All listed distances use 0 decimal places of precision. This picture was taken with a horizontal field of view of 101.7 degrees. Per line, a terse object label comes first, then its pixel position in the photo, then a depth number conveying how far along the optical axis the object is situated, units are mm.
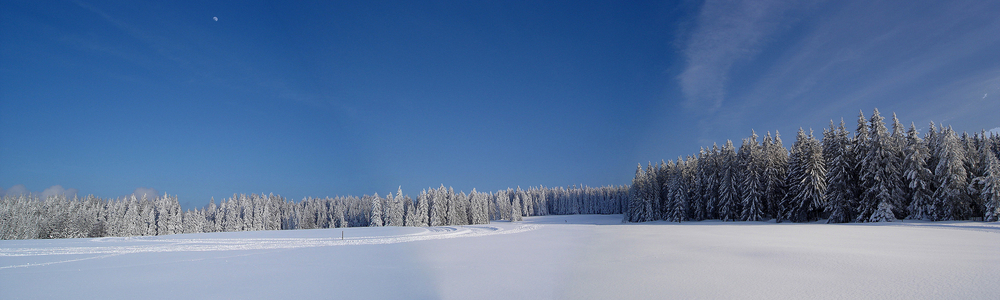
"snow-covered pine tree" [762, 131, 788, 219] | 47438
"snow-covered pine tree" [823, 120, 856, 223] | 38438
